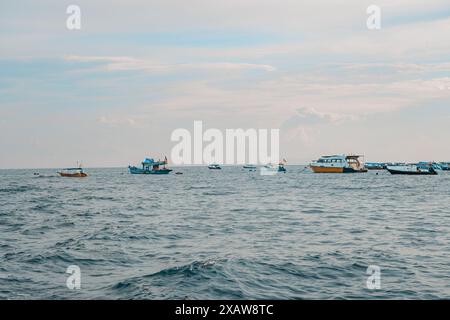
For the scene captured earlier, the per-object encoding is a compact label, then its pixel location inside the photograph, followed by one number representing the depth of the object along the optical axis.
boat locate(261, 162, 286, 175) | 187.79
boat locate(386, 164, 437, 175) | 126.87
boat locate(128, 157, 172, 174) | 155.00
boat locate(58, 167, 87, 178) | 145.12
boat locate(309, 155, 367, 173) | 139.12
